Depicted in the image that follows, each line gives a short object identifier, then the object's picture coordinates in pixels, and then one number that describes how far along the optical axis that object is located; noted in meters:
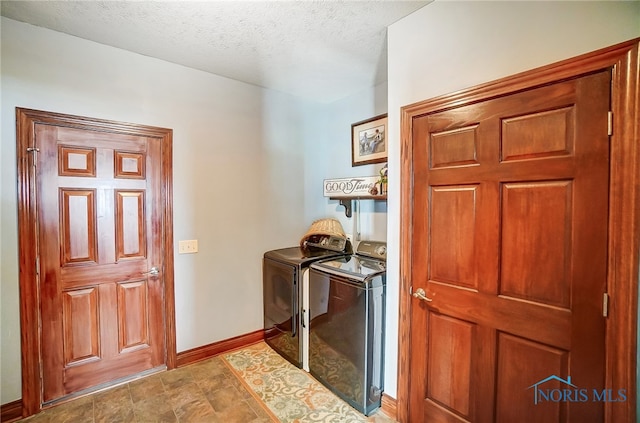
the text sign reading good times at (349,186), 2.52
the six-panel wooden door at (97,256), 1.93
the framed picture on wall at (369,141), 2.68
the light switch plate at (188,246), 2.42
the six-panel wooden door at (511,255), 1.13
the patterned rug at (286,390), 1.88
